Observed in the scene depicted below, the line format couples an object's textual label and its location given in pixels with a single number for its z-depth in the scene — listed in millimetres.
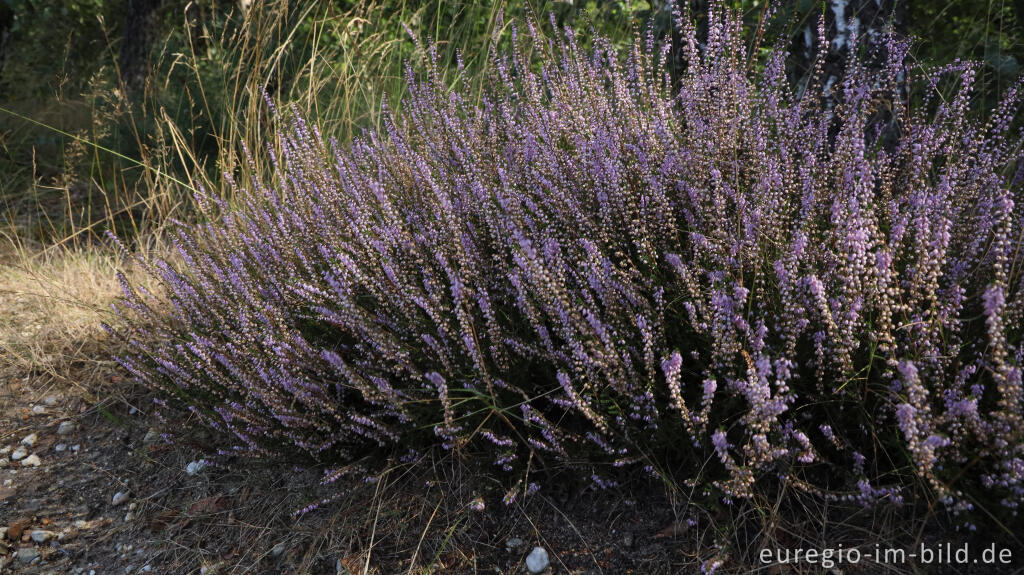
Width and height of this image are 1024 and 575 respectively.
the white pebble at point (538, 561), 1715
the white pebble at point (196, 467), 2359
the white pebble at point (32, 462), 2566
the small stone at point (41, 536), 2150
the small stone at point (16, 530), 2176
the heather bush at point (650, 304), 1514
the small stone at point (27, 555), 2076
